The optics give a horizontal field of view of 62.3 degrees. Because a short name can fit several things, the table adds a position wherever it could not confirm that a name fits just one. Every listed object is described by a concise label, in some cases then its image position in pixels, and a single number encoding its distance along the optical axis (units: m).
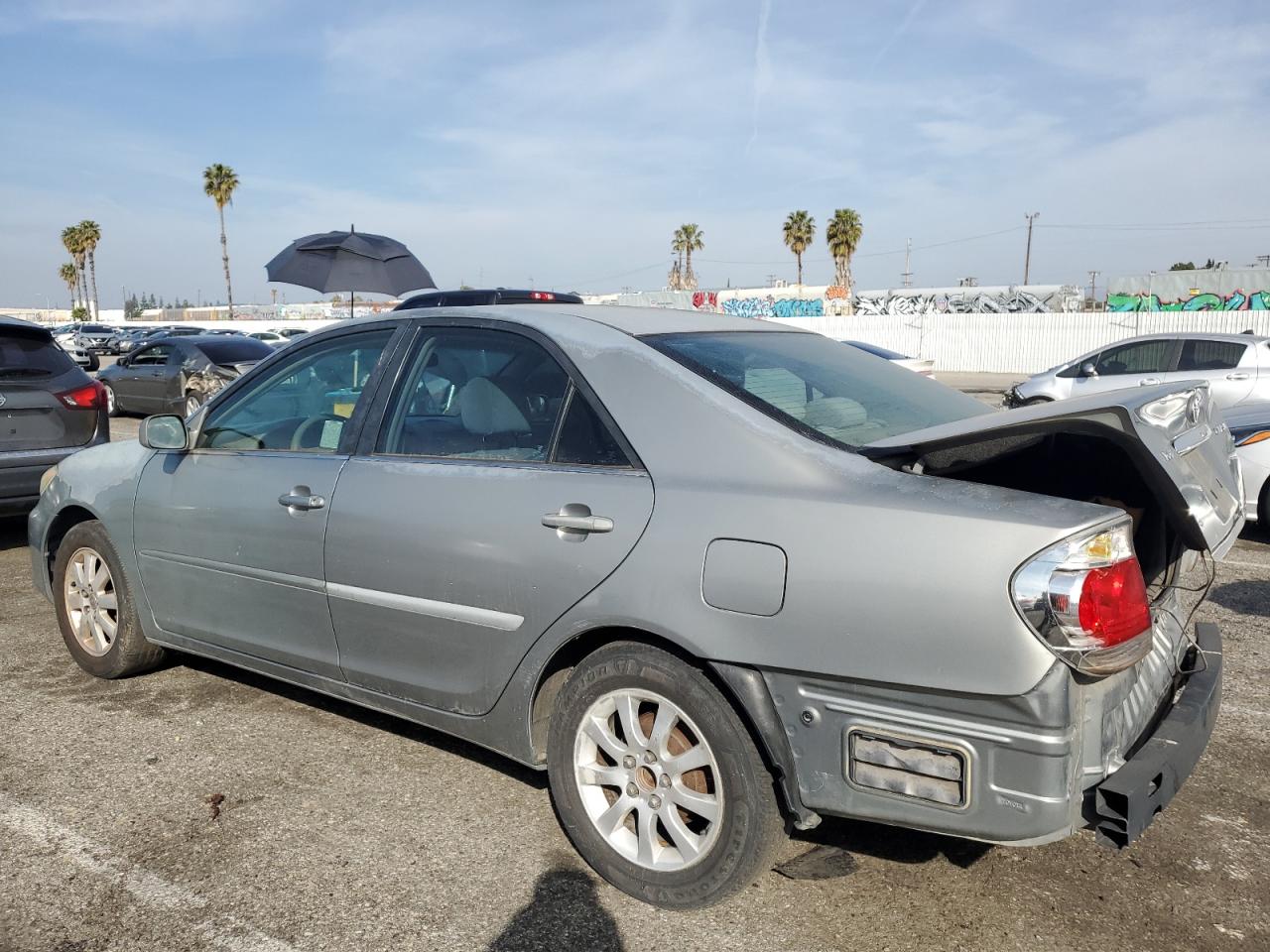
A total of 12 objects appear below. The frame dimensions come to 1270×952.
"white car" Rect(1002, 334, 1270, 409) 12.66
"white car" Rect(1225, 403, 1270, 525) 7.08
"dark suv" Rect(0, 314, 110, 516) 6.95
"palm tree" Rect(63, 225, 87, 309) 80.50
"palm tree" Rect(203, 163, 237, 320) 60.72
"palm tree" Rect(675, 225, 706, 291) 72.44
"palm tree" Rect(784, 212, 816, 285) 60.88
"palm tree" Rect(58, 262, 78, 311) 101.44
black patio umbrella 13.84
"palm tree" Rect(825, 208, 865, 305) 57.41
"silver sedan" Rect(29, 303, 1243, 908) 2.33
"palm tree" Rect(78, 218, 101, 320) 80.19
